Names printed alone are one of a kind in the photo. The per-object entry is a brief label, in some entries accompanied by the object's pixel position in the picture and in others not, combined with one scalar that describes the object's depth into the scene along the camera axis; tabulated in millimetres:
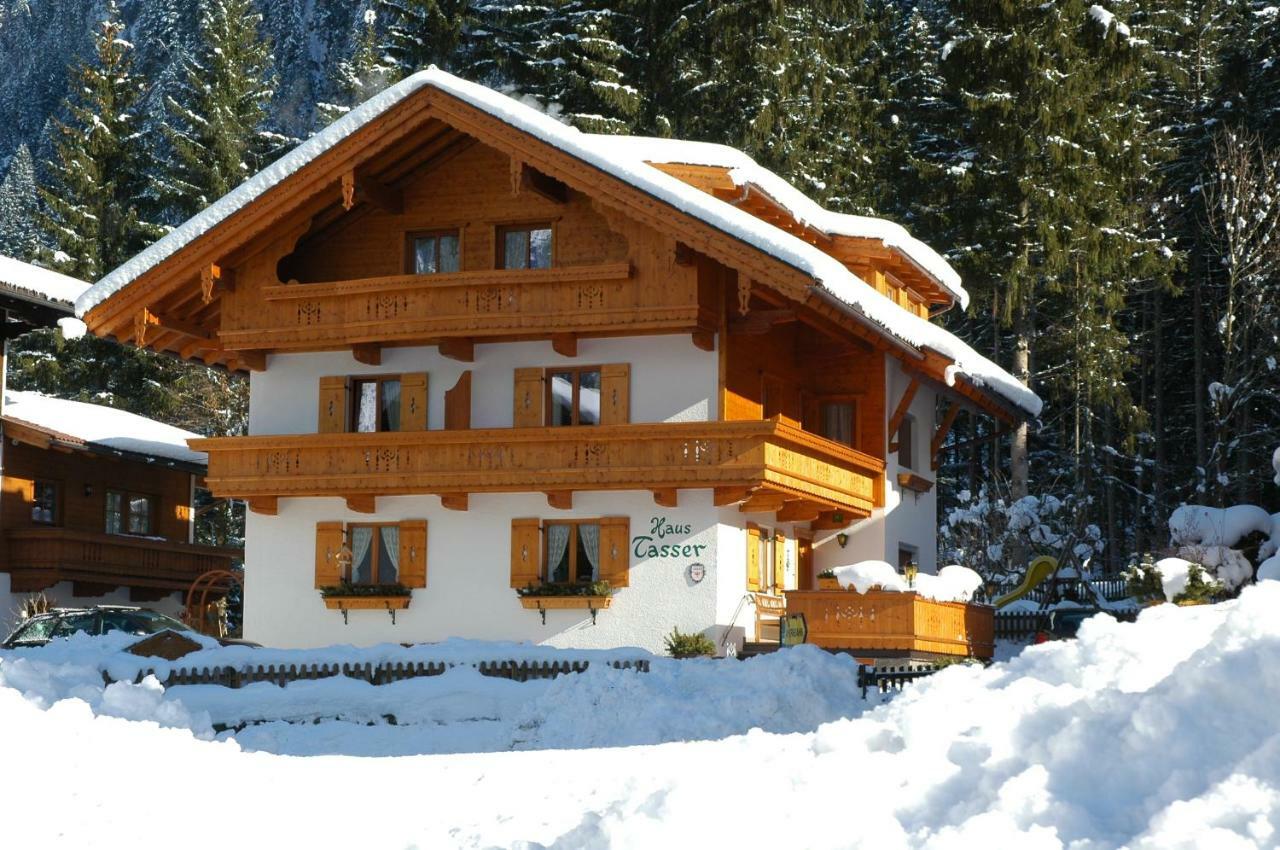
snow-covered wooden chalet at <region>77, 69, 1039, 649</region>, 28688
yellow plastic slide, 35781
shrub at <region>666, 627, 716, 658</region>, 27953
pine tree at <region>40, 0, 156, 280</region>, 55344
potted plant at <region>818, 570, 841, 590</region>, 28562
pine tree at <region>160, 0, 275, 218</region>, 55594
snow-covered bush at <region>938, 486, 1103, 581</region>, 39688
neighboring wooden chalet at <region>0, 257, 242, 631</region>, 36906
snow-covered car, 29453
